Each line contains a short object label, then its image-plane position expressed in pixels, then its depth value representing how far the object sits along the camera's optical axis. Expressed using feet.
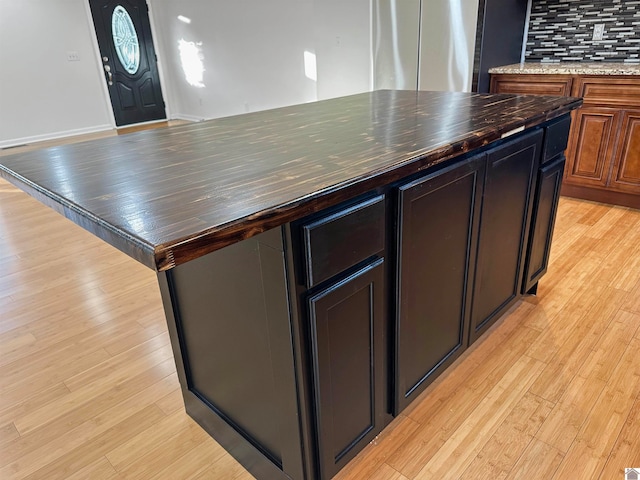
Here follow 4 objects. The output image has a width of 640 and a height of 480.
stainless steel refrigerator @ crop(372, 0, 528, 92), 10.47
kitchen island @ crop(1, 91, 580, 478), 2.84
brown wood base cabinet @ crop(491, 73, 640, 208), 9.55
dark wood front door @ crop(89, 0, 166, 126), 21.63
